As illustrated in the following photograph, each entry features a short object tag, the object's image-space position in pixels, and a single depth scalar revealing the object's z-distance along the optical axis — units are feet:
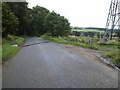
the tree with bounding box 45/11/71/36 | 81.78
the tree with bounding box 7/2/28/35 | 65.18
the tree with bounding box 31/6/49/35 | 137.90
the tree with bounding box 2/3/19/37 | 40.04
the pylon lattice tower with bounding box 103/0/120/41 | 57.62
